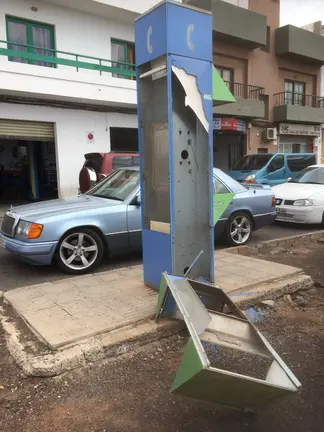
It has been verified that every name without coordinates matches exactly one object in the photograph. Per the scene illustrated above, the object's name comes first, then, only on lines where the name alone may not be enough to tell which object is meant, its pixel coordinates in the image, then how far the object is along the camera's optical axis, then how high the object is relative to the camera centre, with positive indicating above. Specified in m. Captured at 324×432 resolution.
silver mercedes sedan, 5.30 -0.90
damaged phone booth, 3.14 -0.18
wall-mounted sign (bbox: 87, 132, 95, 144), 13.97 +0.94
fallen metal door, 2.18 -1.33
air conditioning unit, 20.84 +1.38
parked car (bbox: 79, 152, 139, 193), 9.15 +0.05
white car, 8.88 -1.02
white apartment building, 12.04 +2.78
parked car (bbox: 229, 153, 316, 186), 13.10 -0.26
